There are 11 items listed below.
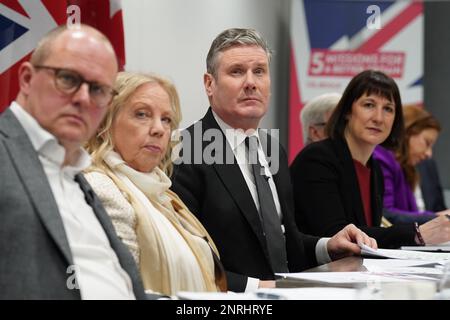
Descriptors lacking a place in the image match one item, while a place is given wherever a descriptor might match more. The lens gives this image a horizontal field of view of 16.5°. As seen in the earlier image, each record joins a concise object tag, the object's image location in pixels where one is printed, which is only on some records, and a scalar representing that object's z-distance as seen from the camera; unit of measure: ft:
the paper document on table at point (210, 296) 11.58
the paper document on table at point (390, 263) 18.16
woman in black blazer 23.42
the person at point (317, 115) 31.32
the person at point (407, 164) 33.09
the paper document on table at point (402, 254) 19.91
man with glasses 10.67
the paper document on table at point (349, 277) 15.53
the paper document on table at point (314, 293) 12.56
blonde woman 15.10
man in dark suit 19.59
